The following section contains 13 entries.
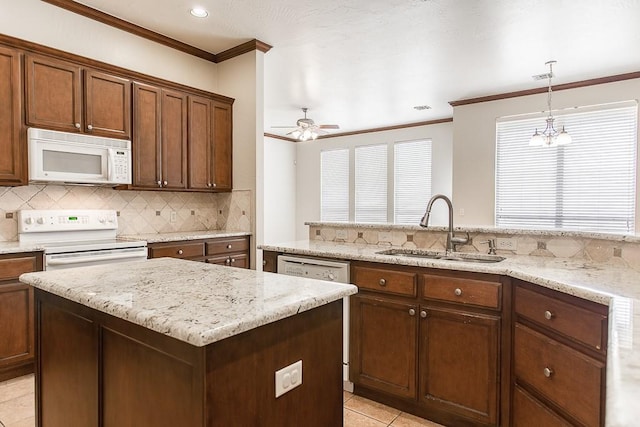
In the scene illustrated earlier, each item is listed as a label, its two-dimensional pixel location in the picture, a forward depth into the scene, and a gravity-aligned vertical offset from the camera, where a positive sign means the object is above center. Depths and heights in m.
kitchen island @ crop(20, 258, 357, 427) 0.96 -0.43
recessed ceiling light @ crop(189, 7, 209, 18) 3.18 +1.64
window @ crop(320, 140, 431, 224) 7.38 +0.49
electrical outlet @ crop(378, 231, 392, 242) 2.96 -0.24
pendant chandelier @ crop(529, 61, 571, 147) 3.94 +0.74
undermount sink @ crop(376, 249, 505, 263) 2.42 -0.34
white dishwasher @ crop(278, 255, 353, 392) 2.49 -0.45
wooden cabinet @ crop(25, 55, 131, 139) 2.81 +0.85
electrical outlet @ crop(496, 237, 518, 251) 2.44 -0.24
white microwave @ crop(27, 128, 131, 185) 2.80 +0.37
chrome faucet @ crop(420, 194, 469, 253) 2.59 -0.22
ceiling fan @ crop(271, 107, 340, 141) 5.73 +1.17
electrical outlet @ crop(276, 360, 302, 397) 1.13 -0.53
